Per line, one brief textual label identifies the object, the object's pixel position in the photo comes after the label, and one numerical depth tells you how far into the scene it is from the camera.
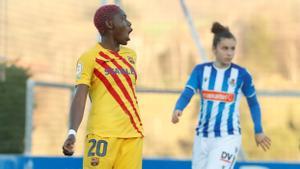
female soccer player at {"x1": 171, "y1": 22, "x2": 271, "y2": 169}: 17.03
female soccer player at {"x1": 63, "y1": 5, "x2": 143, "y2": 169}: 13.61
